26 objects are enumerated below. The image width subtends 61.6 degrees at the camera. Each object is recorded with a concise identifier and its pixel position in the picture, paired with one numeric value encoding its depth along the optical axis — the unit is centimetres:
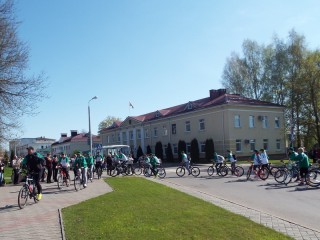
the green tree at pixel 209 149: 3140
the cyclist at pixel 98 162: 1779
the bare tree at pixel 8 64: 1452
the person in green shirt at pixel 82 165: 1265
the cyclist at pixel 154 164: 1824
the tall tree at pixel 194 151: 3233
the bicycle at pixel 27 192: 827
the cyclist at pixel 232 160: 1744
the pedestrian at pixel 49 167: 1569
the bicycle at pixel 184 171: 1838
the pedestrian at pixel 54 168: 1646
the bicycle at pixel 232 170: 1713
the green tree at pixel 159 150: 3895
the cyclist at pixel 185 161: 1840
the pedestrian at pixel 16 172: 1563
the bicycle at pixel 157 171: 1807
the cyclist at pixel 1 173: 1475
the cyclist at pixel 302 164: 1193
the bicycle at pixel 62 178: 1339
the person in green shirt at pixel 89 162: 1480
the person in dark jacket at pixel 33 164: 899
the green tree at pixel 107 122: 7645
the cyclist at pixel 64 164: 1367
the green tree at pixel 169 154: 3667
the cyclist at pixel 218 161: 1795
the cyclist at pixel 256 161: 1493
